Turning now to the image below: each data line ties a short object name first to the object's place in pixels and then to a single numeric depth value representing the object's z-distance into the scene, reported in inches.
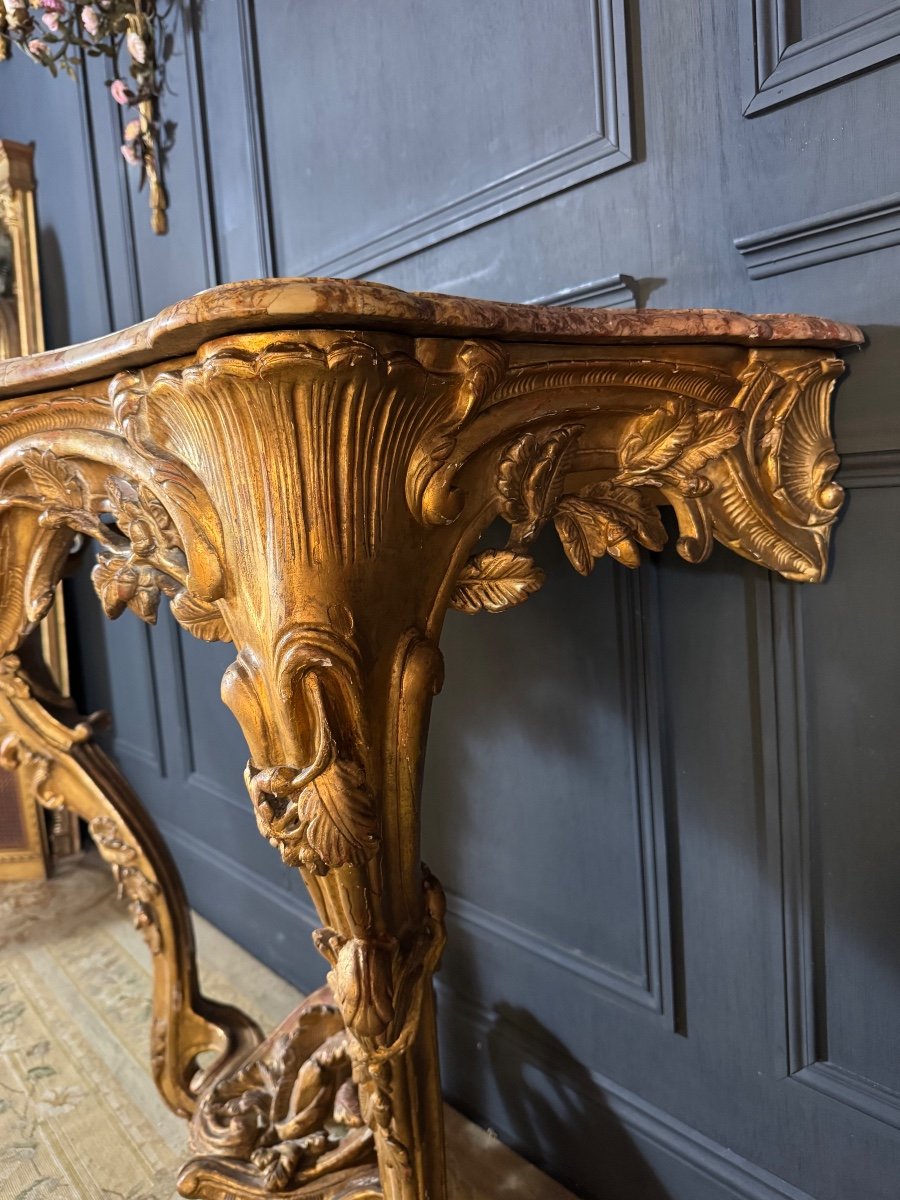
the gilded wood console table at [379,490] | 23.5
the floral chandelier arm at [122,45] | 70.9
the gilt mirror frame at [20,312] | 96.1
